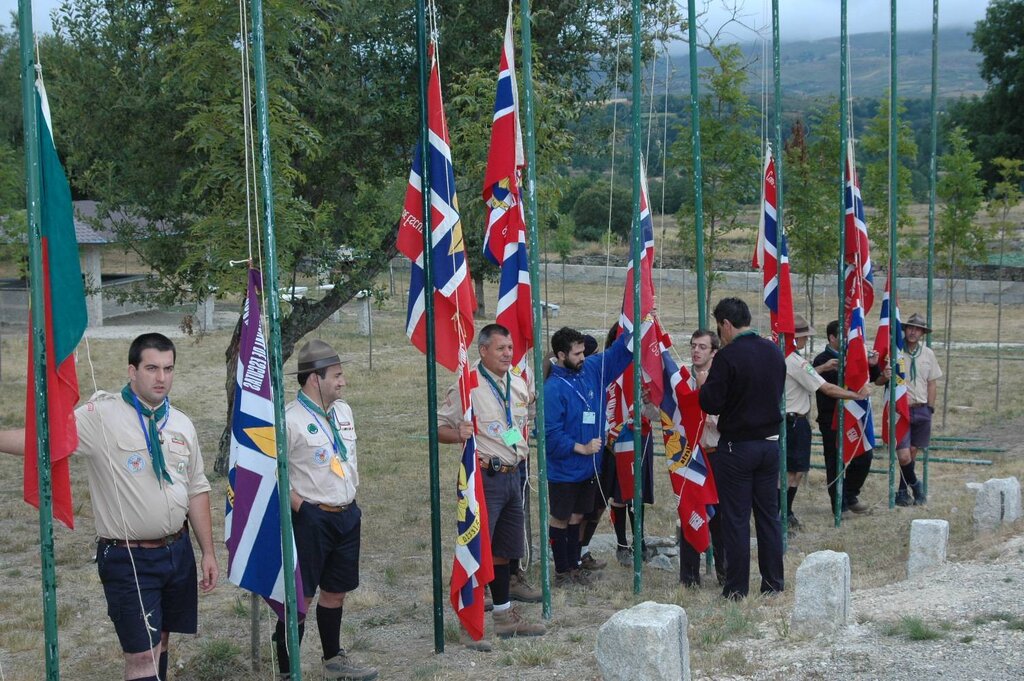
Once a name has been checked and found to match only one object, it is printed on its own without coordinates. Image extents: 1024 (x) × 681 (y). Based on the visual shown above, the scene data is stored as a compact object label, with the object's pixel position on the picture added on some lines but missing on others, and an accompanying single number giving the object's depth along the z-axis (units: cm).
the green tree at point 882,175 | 1977
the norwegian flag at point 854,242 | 1104
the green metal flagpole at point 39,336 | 480
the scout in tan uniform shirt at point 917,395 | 1191
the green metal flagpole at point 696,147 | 868
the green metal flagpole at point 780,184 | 945
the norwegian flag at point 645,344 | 861
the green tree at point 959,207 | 1919
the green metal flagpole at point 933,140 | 1252
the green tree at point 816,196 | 2127
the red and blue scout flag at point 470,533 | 698
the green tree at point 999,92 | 4191
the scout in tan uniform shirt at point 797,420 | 1059
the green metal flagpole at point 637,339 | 794
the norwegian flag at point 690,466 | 870
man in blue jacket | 860
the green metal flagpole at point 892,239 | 1115
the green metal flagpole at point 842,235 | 1042
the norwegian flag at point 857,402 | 1086
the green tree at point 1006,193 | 2025
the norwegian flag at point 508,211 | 764
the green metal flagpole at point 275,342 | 521
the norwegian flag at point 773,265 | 1000
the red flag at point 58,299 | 498
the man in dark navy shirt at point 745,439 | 810
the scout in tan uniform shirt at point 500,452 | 754
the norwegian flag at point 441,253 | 682
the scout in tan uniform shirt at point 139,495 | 554
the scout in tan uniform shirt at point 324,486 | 634
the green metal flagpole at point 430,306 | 668
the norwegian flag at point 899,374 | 1169
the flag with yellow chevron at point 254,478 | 575
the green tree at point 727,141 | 1655
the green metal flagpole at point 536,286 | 741
